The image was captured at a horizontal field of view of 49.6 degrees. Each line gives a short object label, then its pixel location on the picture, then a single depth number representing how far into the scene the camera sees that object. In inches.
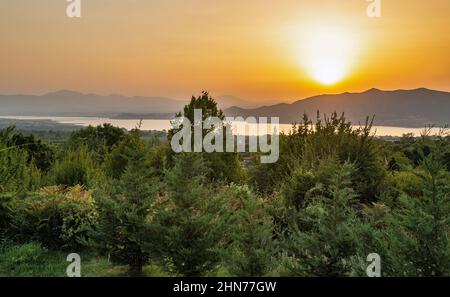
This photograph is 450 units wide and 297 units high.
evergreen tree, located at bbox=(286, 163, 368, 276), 214.7
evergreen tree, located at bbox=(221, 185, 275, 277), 225.0
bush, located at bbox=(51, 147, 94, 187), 499.5
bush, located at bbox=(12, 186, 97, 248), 347.3
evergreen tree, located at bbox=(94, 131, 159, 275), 278.2
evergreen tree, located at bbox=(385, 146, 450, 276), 205.5
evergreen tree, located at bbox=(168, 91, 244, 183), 589.0
